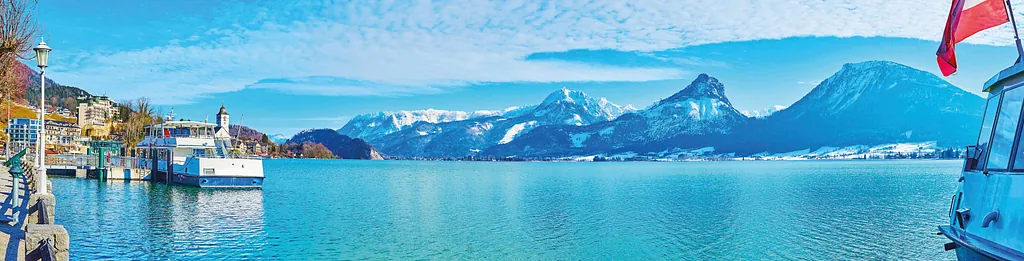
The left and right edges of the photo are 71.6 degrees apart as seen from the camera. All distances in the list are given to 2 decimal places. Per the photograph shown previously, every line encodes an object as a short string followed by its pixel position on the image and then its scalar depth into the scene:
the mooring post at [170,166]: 68.62
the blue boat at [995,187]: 11.91
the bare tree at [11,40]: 25.34
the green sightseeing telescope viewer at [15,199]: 22.99
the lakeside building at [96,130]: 153.40
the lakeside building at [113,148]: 101.16
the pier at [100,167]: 73.25
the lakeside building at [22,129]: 167.06
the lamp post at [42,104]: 21.85
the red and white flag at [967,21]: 15.00
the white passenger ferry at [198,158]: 63.28
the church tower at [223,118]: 139.49
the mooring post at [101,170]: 70.36
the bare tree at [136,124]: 113.38
